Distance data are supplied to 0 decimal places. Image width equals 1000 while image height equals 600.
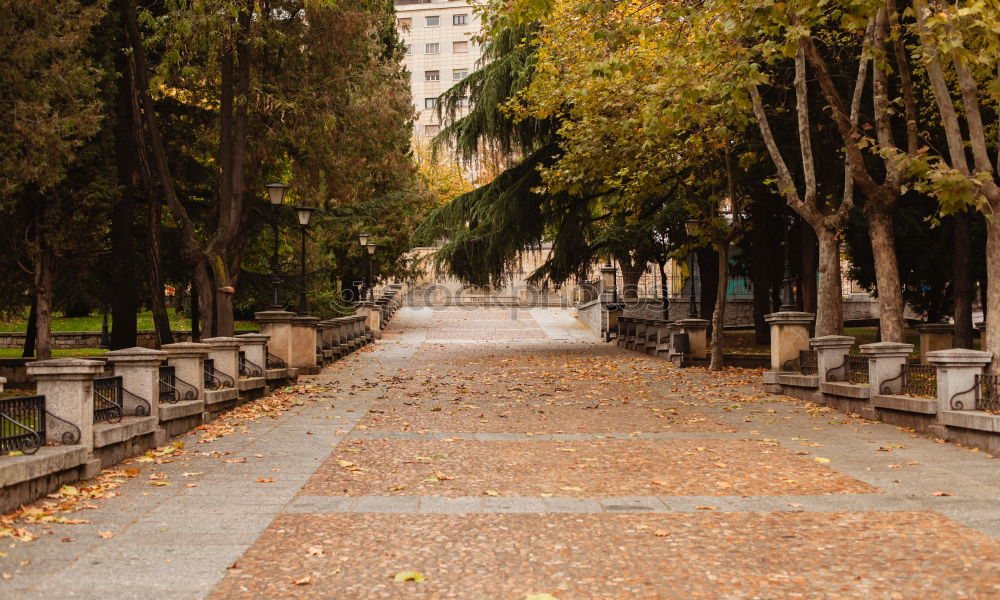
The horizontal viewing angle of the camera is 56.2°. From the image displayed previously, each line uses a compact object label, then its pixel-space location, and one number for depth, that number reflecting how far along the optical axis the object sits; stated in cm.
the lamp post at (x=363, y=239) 3447
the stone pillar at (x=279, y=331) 1869
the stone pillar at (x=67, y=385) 820
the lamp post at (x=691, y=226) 2071
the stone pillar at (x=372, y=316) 3462
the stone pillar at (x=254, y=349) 1595
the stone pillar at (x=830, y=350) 1452
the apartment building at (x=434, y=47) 8531
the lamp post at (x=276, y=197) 1952
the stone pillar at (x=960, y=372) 1052
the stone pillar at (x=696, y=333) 2261
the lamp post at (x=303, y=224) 2117
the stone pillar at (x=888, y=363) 1249
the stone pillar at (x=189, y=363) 1216
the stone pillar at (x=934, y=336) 1716
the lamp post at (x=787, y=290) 1738
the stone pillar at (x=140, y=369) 1005
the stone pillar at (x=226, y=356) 1419
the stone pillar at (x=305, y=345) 1997
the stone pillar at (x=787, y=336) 1661
